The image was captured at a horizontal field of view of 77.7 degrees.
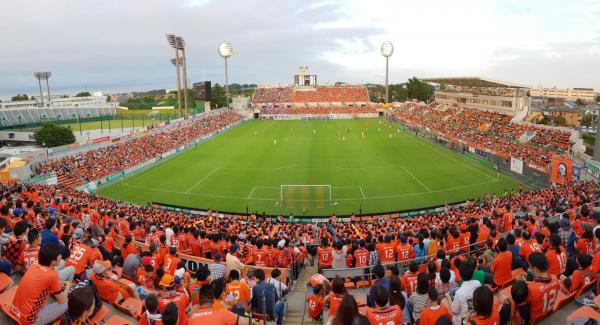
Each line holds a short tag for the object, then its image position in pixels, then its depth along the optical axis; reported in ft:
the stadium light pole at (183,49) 263.70
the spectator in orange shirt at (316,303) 22.77
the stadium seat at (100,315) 17.49
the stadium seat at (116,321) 18.11
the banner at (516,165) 107.34
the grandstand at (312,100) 313.32
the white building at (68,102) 376.89
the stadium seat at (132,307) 20.85
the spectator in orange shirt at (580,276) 19.34
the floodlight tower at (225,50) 341.00
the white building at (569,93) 575.75
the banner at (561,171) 87.86
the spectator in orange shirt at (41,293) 15.48
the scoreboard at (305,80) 374.63
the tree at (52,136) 183.83
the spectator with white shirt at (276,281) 23.68
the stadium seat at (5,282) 19.44
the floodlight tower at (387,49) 356.18
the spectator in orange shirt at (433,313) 14.90
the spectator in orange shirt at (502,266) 21.95
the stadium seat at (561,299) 18.69
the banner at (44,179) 94.99
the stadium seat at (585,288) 19.77
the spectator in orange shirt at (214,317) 13.69
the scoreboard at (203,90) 272.72
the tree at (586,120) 227.61
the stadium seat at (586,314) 14.65
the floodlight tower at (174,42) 256.52
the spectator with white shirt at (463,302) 16.74
